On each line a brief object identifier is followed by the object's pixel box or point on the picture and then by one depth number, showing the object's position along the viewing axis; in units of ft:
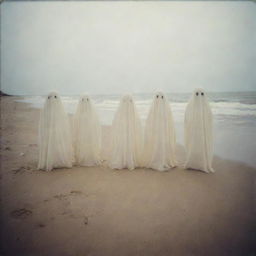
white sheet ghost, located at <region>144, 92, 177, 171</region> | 15.74
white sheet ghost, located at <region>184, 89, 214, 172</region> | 15.20
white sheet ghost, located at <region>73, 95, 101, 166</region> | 16.71
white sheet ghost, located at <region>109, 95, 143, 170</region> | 16.08
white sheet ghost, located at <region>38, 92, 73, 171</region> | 15.83
